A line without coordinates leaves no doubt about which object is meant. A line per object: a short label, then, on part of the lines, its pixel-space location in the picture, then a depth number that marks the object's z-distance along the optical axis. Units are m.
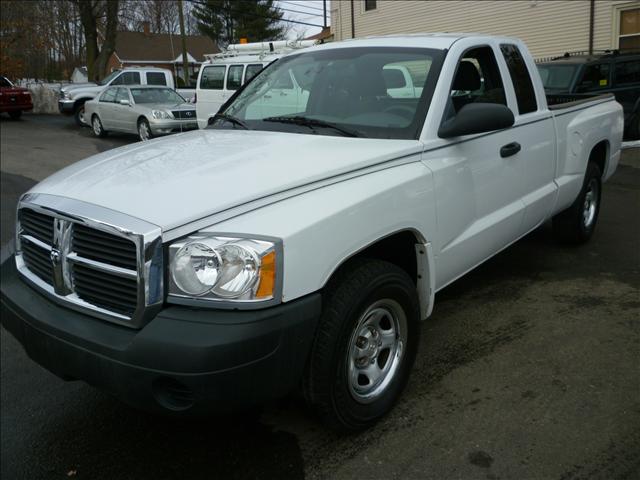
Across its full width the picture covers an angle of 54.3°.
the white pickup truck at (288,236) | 2.36
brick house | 56.06
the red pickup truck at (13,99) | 22.62
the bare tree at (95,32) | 29.34
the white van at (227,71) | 14.98
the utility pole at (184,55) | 34.17
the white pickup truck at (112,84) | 20.57
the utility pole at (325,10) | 35.41
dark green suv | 11.14
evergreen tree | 50.12
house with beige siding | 16.88
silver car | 14.92
